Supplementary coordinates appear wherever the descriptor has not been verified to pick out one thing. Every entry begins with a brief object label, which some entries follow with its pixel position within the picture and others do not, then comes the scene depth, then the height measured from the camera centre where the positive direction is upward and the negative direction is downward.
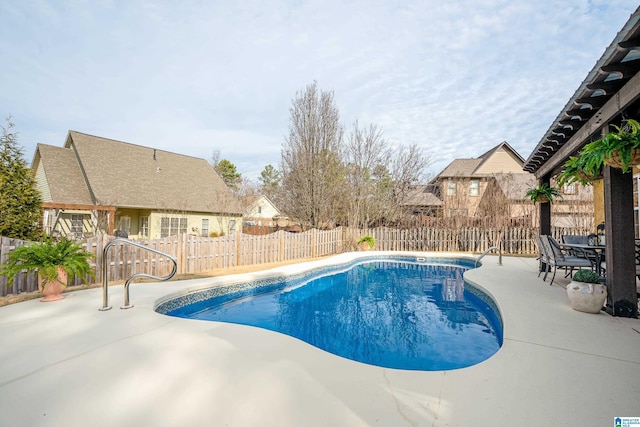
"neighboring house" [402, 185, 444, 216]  21.08 +1.14
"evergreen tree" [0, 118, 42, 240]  6.36 +0.49
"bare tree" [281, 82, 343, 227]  16.23 +3.61
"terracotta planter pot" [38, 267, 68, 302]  5.20 -1.23
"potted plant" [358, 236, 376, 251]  15.89 -1.27
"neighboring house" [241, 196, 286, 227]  29.08 +0.86
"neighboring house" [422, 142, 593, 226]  17.00 +1.95
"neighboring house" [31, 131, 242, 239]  14.55 +1.50
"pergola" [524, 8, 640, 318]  3.31 +1.43
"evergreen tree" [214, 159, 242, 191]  37.84 +5.86
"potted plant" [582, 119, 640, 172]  3.32 +0.81
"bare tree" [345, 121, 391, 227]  17.47 +2.96
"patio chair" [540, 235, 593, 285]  6.00 -0.86
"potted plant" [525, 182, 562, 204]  7.92 +0.68
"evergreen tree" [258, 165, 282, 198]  43.10 +6.24
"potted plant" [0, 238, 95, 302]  4.98 -0.78
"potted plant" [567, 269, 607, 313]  4.31 -1.08
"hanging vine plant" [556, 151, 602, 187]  4.00 +0.71
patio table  5.62 -0.69
